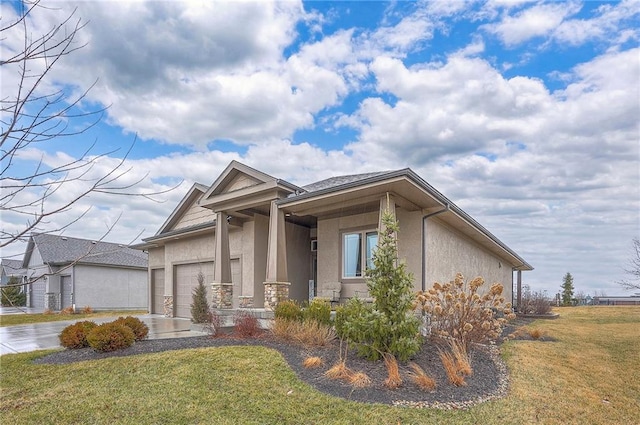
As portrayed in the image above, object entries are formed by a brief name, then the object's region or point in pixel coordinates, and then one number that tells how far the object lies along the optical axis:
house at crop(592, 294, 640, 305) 36.03
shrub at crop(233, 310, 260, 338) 9.95
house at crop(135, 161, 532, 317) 11.88
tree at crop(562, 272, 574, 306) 34.66
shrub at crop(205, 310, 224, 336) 10.44
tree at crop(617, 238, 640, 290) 20.30
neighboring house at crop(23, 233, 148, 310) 26.39
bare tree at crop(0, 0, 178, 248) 2.70
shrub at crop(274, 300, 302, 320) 10.00
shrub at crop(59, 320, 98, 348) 9.32
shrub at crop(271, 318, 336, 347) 8.85
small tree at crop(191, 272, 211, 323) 13.91
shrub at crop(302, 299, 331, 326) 9.70
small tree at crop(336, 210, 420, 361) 7.50
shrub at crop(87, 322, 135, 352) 8.70
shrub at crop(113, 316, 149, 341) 9.80
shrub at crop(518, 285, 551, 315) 20.66
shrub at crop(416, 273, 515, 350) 8.77
